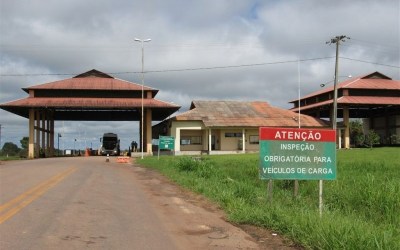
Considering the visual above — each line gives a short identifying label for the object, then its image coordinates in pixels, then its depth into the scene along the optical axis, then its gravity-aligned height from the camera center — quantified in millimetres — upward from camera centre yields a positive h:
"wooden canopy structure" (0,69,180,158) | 55062 +5259
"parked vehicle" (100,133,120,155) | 64125 +133
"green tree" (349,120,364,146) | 69500 +2248
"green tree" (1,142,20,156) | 151462 -604
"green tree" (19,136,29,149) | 126588 +674
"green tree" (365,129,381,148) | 63656 +751
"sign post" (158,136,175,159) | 39281 +238
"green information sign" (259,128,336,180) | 10531 -217
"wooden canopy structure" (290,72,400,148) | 62769 +5439
